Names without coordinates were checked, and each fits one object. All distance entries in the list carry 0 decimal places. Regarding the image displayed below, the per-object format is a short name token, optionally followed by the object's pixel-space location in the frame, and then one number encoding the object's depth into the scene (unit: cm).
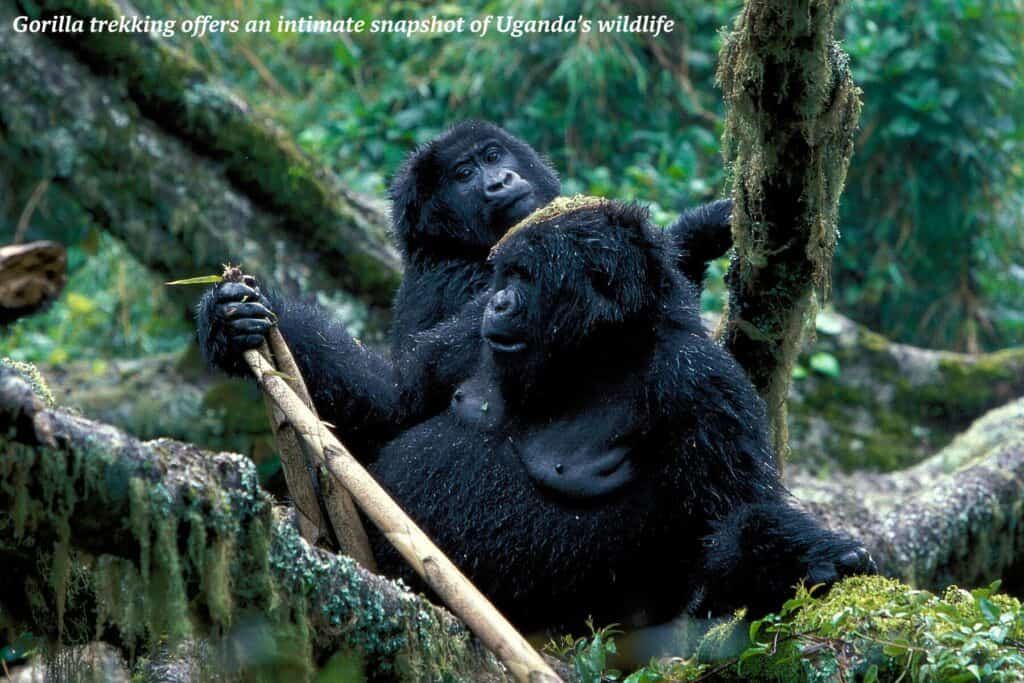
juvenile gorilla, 1098
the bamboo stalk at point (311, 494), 895
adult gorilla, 929
